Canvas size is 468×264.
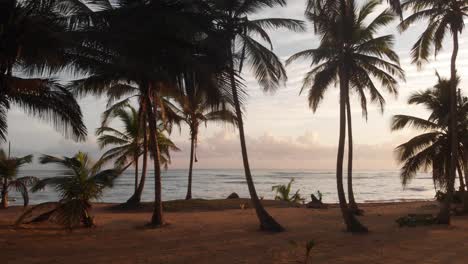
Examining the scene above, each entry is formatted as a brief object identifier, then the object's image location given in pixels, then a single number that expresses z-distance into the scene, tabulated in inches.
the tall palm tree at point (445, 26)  543.8
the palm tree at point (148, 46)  486.9
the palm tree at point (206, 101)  522.9
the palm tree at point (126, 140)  892.6
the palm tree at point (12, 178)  759.2
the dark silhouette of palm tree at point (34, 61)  361.1
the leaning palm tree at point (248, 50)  516.4
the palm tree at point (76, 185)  474.3
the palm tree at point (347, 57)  515.5
